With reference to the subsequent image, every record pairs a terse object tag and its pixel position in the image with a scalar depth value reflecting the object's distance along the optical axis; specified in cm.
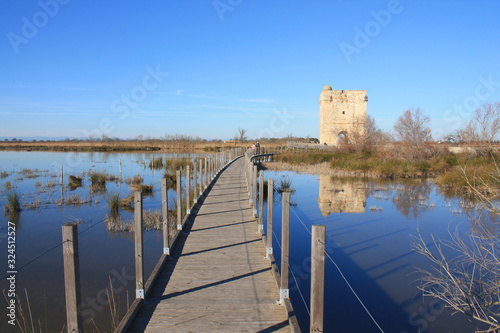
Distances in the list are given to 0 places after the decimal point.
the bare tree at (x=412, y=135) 2953
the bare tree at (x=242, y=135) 7825
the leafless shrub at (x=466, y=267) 404
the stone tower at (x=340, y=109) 4879
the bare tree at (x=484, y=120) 1343
